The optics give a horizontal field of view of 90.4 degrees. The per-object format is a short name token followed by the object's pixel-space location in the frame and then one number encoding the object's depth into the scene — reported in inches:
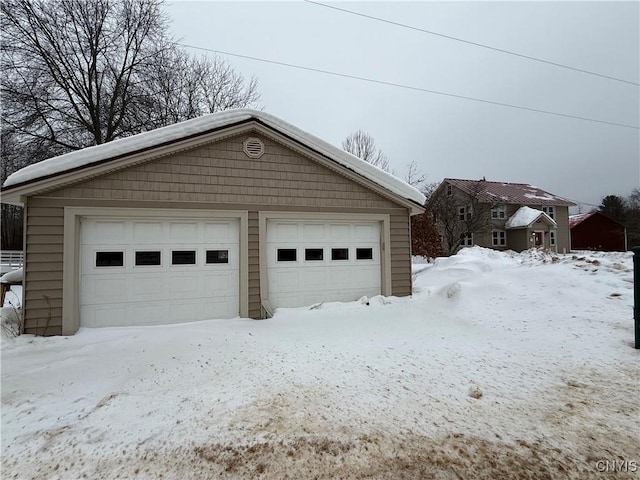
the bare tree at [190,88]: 595.5
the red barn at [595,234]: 1306.6
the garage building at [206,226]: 218.7
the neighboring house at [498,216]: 903.1
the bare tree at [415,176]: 954.1
